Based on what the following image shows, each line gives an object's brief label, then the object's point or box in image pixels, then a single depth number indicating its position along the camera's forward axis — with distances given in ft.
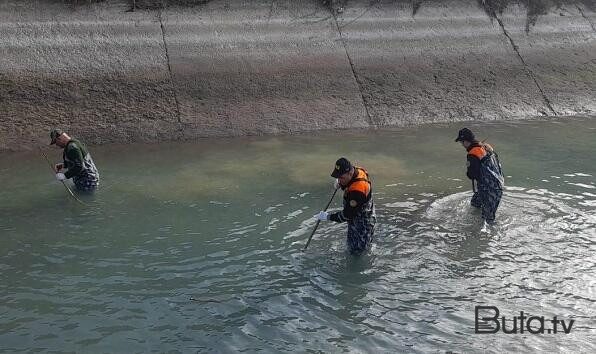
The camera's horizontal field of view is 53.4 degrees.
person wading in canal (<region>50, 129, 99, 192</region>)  35.14
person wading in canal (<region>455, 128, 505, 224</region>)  30.68
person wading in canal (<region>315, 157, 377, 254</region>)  26.02
